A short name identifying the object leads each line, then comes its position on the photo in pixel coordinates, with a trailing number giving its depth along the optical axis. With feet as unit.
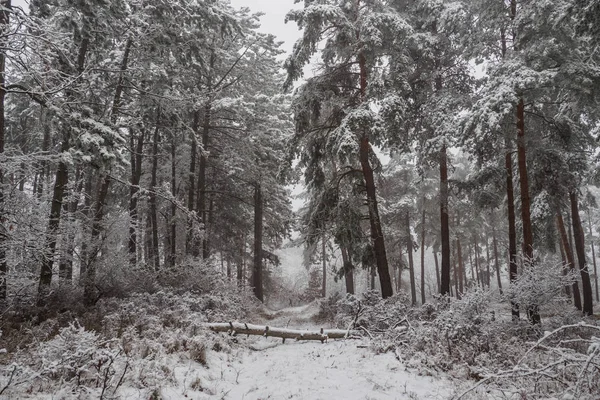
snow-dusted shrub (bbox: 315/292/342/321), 50.65
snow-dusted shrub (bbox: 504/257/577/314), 29.40
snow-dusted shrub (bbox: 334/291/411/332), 33.14
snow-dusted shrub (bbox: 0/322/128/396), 14.92
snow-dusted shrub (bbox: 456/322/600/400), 11.68
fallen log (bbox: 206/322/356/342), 30.81
